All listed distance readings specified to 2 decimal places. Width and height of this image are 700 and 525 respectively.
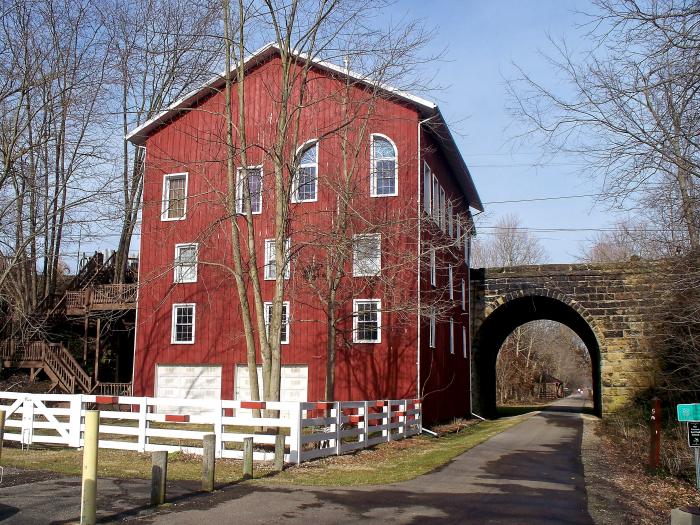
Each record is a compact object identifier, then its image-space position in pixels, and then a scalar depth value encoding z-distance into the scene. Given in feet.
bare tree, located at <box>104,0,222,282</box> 54.62
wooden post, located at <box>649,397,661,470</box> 45.32
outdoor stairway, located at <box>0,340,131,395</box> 92.27
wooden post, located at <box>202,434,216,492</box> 32.42
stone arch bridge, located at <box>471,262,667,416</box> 91.76
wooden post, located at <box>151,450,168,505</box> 28.94
